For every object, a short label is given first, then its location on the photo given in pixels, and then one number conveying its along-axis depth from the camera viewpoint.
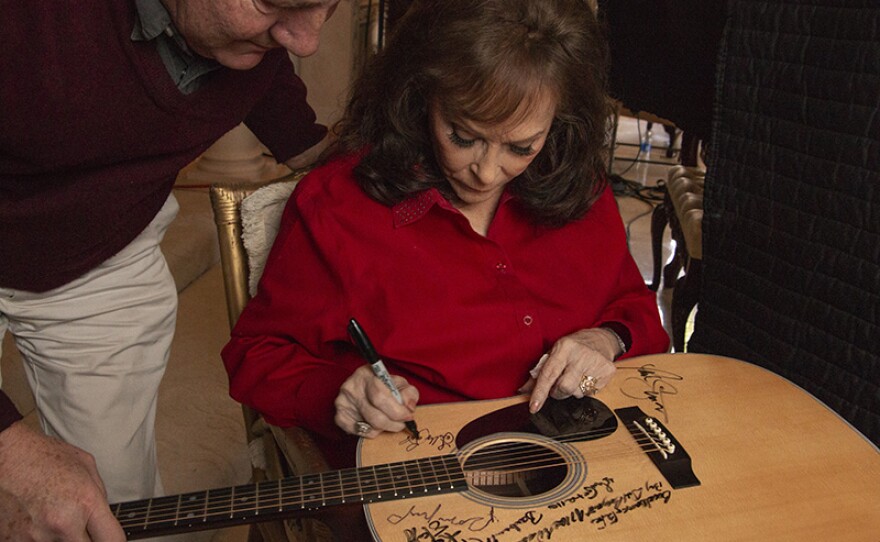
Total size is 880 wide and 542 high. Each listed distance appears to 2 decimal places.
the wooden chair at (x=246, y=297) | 1.32
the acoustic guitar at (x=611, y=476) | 0.94
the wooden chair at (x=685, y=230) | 2.03
